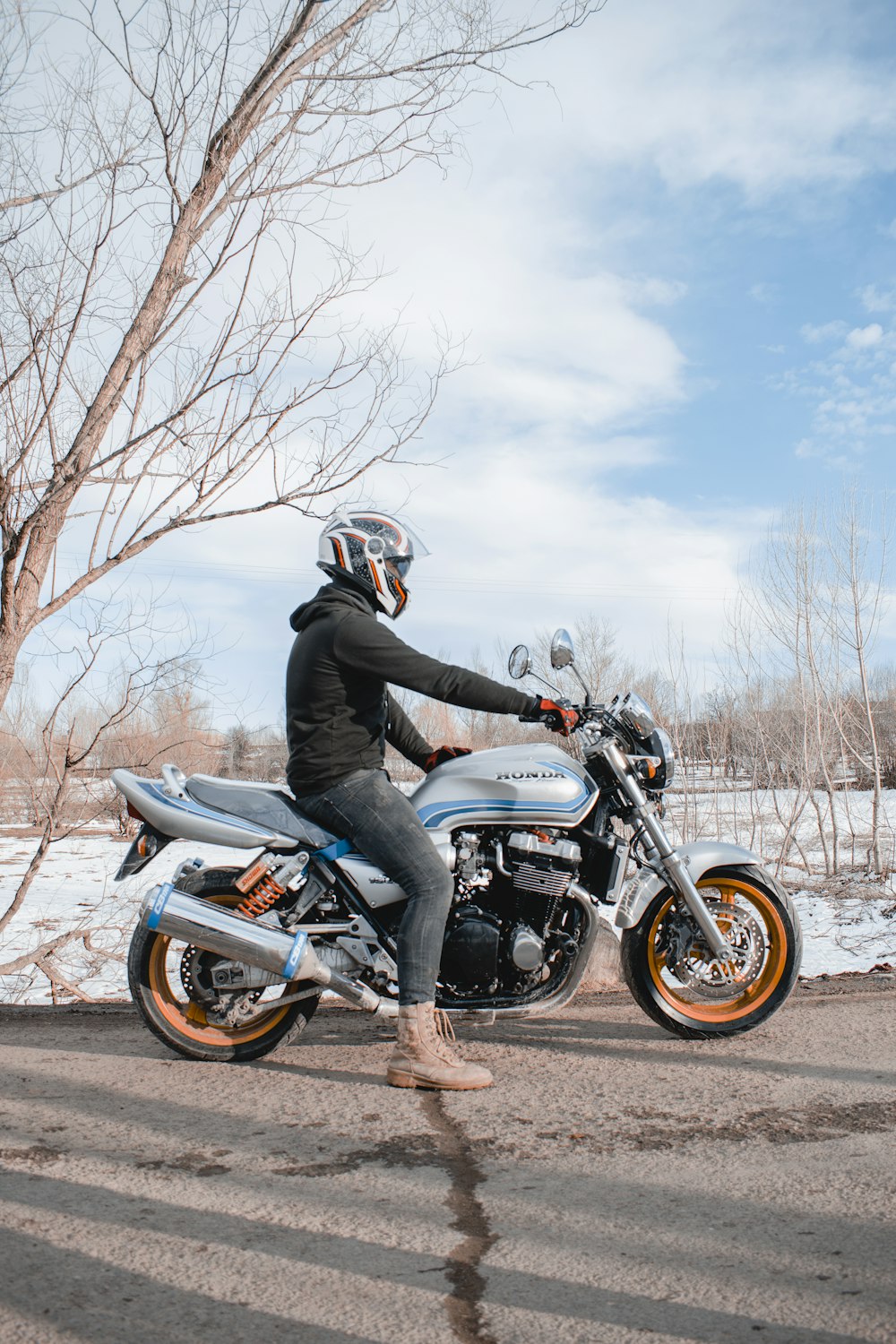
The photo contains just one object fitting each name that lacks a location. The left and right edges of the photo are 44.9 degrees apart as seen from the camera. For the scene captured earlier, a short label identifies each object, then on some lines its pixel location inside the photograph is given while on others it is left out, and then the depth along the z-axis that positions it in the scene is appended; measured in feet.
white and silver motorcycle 13.94
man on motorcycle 13.43
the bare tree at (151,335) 20.34
